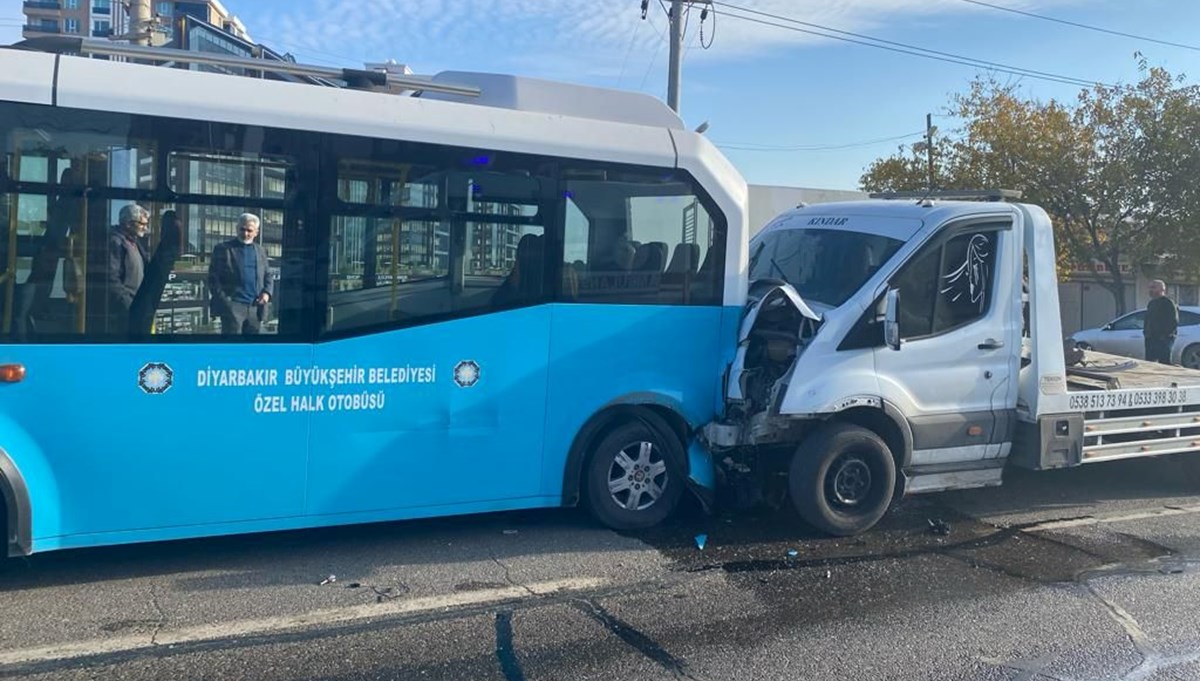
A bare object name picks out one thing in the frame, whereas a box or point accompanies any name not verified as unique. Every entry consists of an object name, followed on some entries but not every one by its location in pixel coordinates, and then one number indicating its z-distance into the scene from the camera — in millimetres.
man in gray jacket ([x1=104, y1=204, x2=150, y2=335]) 5434
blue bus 5320
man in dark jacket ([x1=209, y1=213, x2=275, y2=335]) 5688
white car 19391
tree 24203
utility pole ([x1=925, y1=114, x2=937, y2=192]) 27469
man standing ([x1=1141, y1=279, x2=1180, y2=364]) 12523
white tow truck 6906
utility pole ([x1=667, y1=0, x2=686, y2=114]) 19609
